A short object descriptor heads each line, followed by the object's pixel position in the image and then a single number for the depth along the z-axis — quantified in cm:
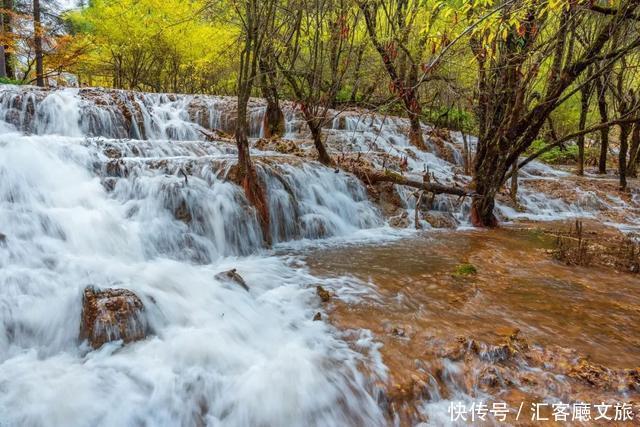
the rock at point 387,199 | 778
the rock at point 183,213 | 556
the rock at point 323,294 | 387
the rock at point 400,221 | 737
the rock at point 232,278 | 410
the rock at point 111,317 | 292
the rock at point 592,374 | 261
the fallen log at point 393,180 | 709
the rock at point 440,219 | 748
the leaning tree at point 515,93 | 515
